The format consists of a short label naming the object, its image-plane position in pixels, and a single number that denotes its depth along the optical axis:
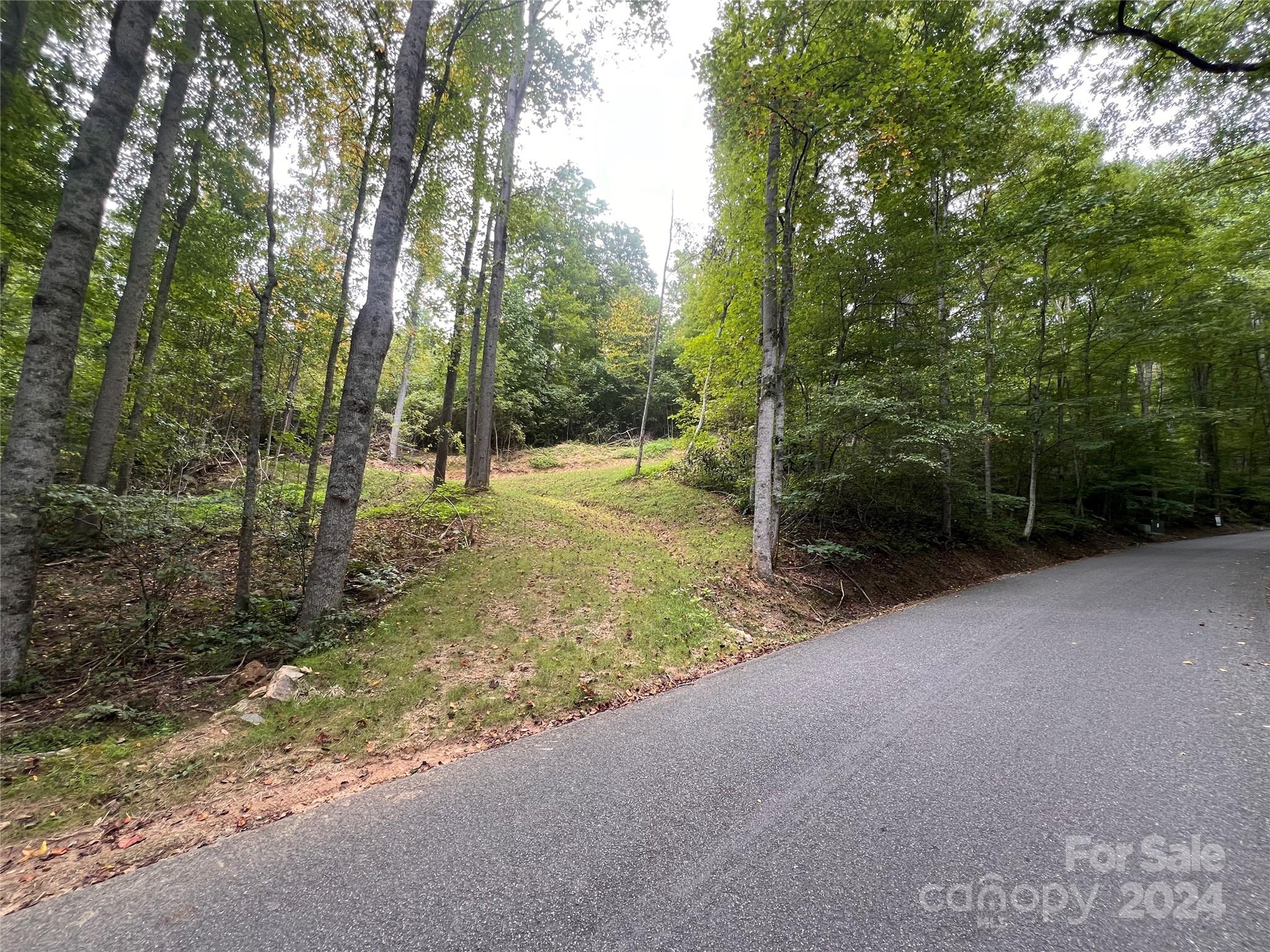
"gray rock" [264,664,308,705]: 3.67
